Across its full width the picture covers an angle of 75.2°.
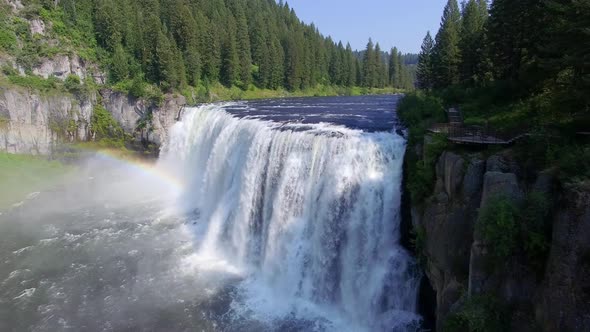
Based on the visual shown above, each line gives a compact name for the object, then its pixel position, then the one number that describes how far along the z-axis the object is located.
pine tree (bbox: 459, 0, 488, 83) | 31.48
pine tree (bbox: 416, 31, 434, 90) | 46.22
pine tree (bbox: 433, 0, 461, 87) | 37.88
